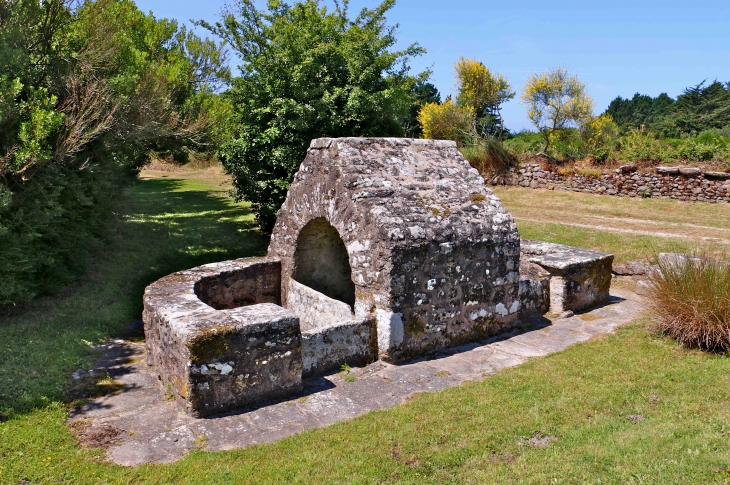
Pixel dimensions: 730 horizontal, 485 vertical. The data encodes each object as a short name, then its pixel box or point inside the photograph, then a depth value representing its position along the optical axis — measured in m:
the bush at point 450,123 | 26.72
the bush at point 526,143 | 24.07
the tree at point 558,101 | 26.52
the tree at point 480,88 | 33.34
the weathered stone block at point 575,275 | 8.17
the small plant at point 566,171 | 20.83
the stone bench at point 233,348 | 5.19
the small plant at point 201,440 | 4.75
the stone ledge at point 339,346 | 6.04
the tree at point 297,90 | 12.08
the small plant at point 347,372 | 6.00
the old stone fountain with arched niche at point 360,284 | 5.41
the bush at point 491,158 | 23.34
